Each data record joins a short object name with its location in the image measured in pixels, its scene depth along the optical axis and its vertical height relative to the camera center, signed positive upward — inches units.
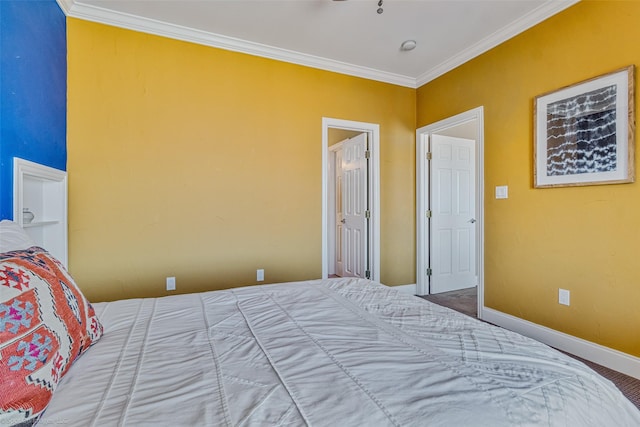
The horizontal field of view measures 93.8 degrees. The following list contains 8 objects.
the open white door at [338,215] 180.1 -1.2
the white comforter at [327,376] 26.4 -17.5
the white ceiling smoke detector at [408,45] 112.8 +64.2
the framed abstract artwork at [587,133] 76.7 +22.3
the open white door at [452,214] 150.3 -0.8
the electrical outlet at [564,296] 89.7 -25.6
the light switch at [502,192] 107.0 +7.4
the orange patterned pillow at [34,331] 24.7 -11.9
